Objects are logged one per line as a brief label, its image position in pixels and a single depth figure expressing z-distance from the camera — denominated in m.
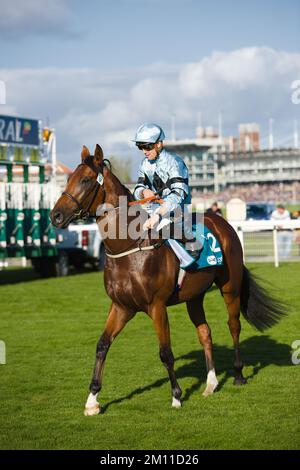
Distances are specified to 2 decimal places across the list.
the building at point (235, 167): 119.19
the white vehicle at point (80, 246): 20.84
